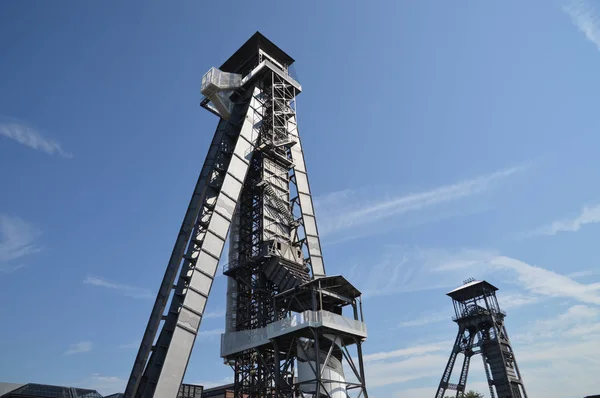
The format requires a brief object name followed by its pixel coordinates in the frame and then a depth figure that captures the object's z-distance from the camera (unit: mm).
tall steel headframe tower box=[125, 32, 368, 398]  25281
